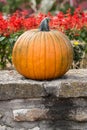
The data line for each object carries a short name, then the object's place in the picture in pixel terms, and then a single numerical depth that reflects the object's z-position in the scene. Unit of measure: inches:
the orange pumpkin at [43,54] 142.6
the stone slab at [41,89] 139.1
